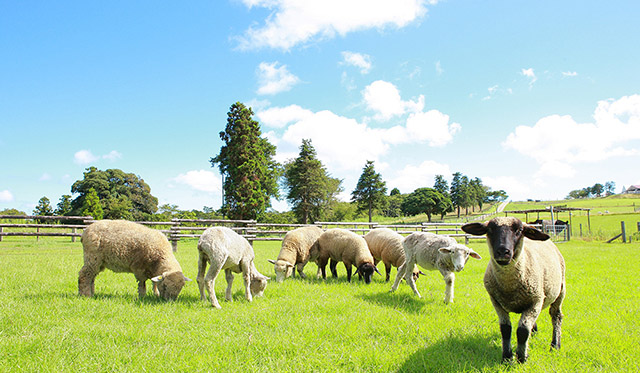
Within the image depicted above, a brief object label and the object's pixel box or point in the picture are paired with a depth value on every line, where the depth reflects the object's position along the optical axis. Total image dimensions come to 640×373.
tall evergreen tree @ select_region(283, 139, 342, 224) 44.94
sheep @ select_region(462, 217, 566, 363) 3.40
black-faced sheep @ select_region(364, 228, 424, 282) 8.84
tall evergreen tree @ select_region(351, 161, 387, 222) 56.53
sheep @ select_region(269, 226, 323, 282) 8.73
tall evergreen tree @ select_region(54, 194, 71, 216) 50.41
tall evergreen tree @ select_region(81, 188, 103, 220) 41.68
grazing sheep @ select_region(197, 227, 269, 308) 6.02
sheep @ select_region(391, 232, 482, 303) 6.16
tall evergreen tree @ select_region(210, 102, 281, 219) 33.56
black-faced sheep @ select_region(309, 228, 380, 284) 8.81
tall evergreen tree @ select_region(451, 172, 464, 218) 83.00
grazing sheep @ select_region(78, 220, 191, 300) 6.43
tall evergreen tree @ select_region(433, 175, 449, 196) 84.31
